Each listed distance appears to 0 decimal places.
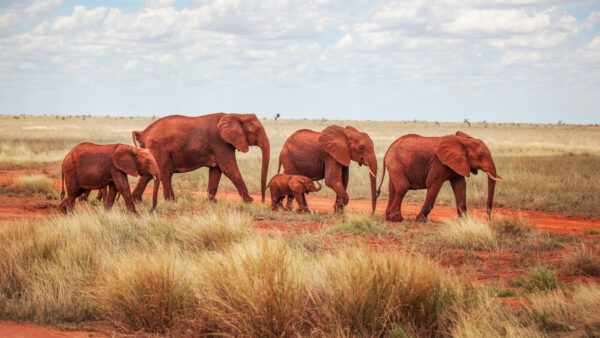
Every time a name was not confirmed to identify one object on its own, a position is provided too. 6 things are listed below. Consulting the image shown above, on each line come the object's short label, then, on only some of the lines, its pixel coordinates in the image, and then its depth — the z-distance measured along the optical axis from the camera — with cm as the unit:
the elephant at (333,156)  2634
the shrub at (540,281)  1361
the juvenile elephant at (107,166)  2198
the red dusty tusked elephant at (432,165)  2322
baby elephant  2634
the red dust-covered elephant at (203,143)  2834
